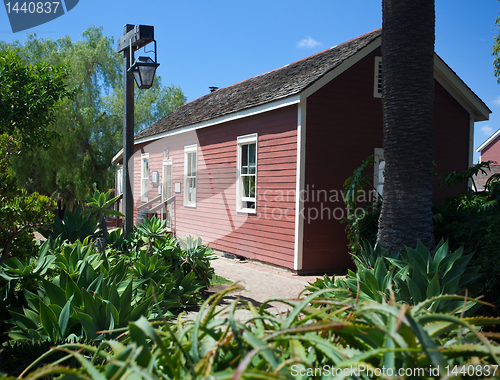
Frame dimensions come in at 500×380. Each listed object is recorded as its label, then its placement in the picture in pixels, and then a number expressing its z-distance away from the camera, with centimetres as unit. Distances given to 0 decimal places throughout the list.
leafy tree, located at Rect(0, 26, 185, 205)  2512
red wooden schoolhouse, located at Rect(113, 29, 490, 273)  918
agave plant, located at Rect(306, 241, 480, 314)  277
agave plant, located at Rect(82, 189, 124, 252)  630
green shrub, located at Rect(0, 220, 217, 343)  309
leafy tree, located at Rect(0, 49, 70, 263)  490
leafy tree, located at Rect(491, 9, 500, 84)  1734
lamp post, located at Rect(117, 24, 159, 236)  639
